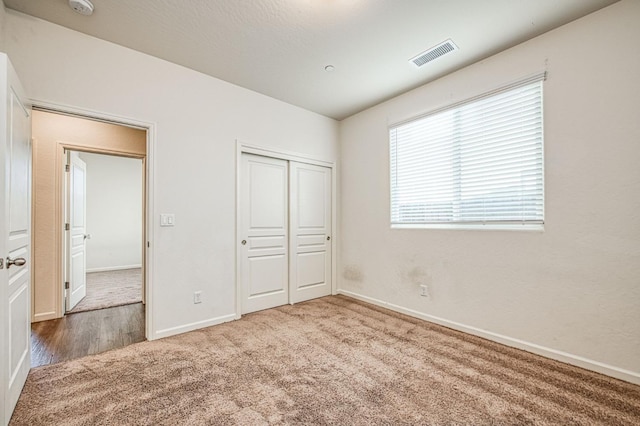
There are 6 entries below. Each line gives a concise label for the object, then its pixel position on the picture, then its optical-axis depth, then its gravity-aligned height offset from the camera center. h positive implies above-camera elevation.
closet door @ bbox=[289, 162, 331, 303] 3.98 -0.25
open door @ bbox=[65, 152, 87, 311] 3.64 -0.25
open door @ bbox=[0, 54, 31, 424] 1.56 -0.13
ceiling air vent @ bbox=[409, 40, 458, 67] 2.56 +1.54
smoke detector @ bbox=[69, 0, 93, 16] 2.04 +1.56
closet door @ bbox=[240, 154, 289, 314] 3.49 -0.24
